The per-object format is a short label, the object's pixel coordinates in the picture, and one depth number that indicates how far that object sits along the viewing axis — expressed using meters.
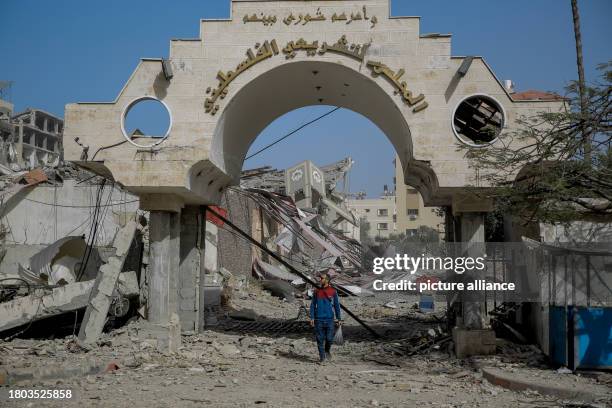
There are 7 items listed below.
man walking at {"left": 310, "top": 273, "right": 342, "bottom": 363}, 12.71
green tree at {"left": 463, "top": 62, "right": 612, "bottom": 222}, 10.77
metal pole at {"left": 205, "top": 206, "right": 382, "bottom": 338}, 16.03
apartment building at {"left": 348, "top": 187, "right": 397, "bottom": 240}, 90.31
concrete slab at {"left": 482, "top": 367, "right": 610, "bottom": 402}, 9.52
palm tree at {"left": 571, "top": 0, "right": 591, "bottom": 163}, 10.98
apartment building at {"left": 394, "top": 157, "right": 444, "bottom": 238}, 68.88
